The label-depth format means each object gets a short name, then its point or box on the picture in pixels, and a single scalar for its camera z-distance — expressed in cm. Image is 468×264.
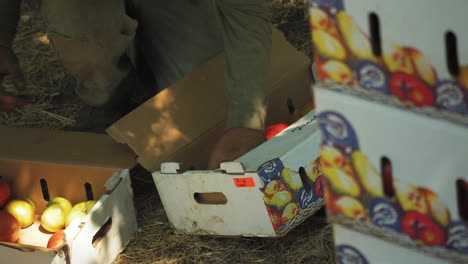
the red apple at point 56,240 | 225
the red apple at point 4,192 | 253
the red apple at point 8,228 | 236
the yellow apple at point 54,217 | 246
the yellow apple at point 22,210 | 252
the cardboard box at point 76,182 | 216
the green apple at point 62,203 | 247
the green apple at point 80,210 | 240
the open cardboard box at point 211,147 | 205
